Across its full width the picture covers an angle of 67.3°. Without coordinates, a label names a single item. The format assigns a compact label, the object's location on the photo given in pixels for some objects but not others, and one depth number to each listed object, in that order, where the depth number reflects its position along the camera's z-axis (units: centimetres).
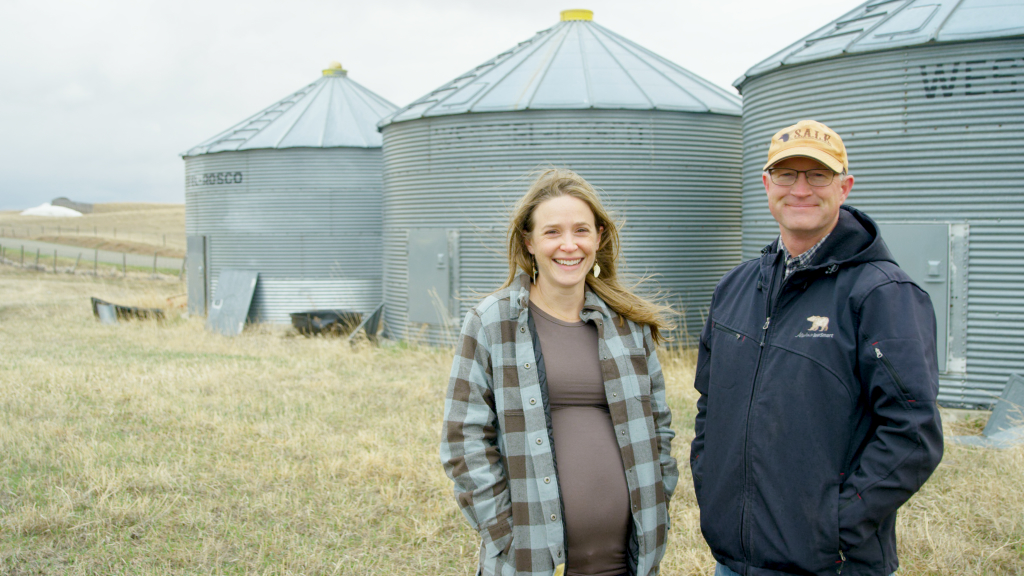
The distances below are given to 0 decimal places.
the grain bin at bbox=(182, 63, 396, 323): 1527
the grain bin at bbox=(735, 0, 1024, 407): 719
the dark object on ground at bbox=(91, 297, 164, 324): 1578
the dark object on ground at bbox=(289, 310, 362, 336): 1408
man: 213
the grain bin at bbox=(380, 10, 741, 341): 1060
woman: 248
